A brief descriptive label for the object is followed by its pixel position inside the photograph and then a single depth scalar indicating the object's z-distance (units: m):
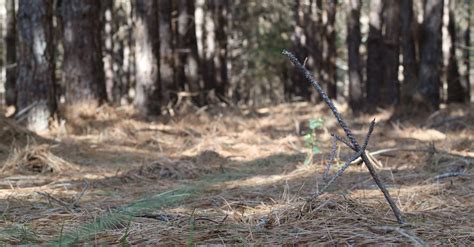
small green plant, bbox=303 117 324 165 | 4.55
